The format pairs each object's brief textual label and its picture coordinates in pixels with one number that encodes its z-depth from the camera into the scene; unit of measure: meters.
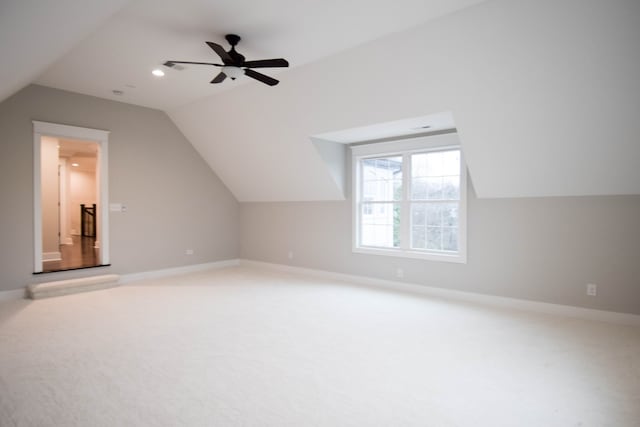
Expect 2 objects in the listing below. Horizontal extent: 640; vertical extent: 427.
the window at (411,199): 4.82
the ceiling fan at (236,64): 3.26
